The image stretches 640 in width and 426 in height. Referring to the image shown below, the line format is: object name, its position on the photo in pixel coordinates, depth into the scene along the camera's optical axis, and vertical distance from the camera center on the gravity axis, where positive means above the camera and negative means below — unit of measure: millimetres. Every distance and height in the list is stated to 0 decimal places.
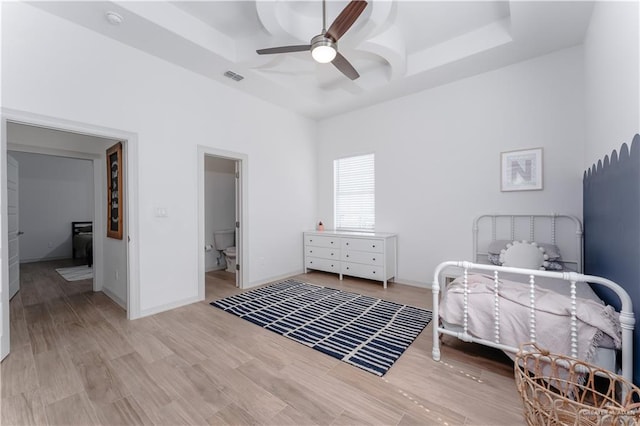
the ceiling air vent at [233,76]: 3471 +1803
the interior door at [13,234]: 2916 -261
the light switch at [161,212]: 3089 -6
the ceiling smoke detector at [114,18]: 2373 +1762
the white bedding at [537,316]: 1524 -683
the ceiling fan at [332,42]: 1980 +1476
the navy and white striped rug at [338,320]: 2205 -1151
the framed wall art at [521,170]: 3152 +493
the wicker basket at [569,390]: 1035 -879
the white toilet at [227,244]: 5024 -662
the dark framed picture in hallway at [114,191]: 3181 +258
